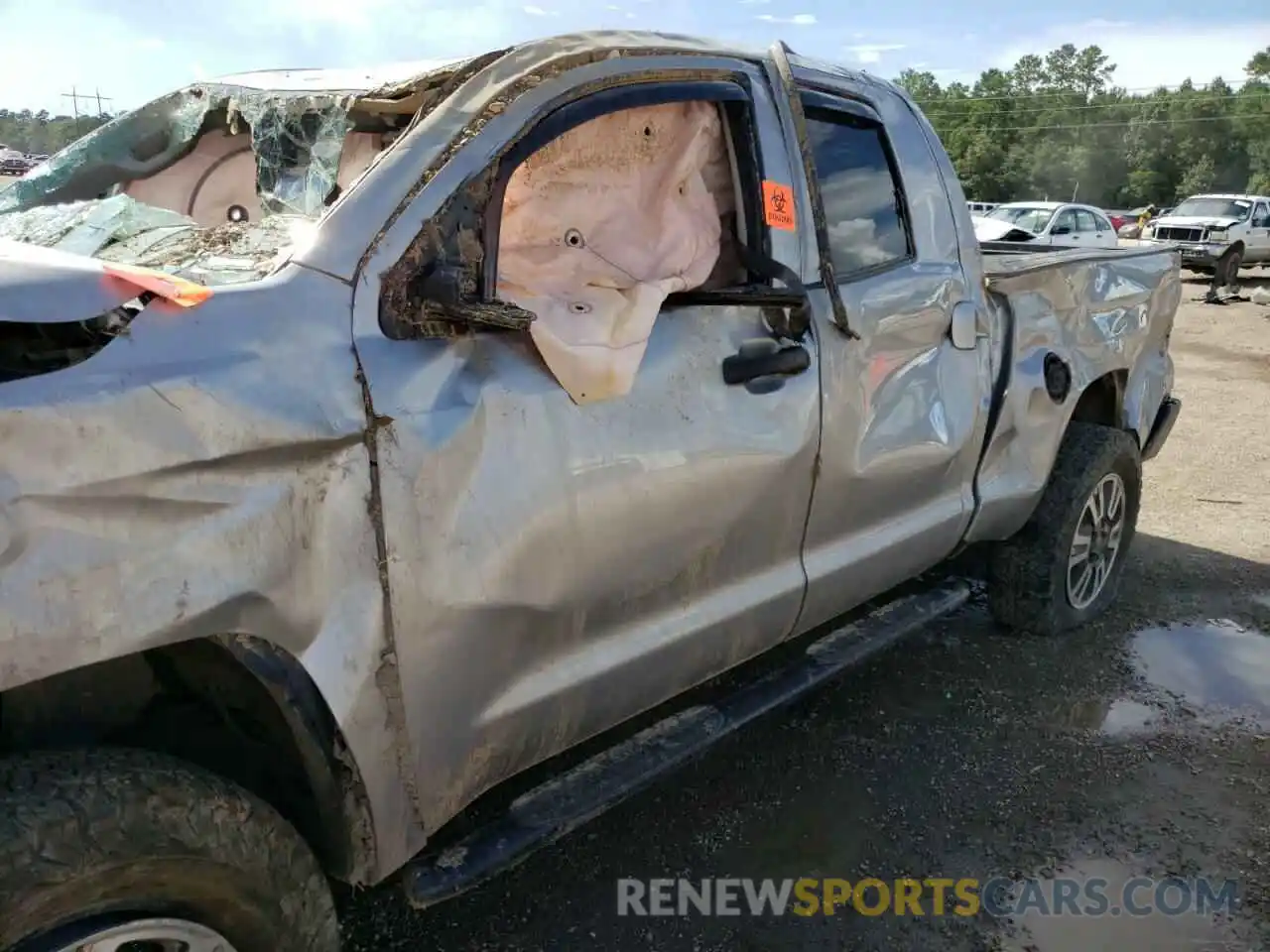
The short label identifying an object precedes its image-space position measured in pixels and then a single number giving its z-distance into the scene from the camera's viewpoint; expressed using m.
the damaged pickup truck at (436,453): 1.62
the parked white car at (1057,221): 17.91
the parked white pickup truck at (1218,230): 20.50
